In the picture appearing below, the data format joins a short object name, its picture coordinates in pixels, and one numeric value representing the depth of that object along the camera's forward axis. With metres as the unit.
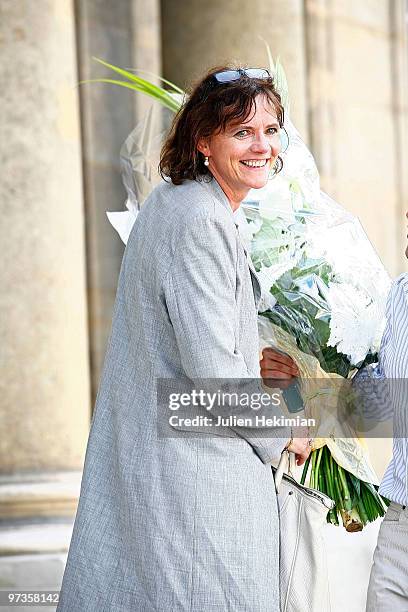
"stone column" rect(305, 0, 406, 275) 11.06
